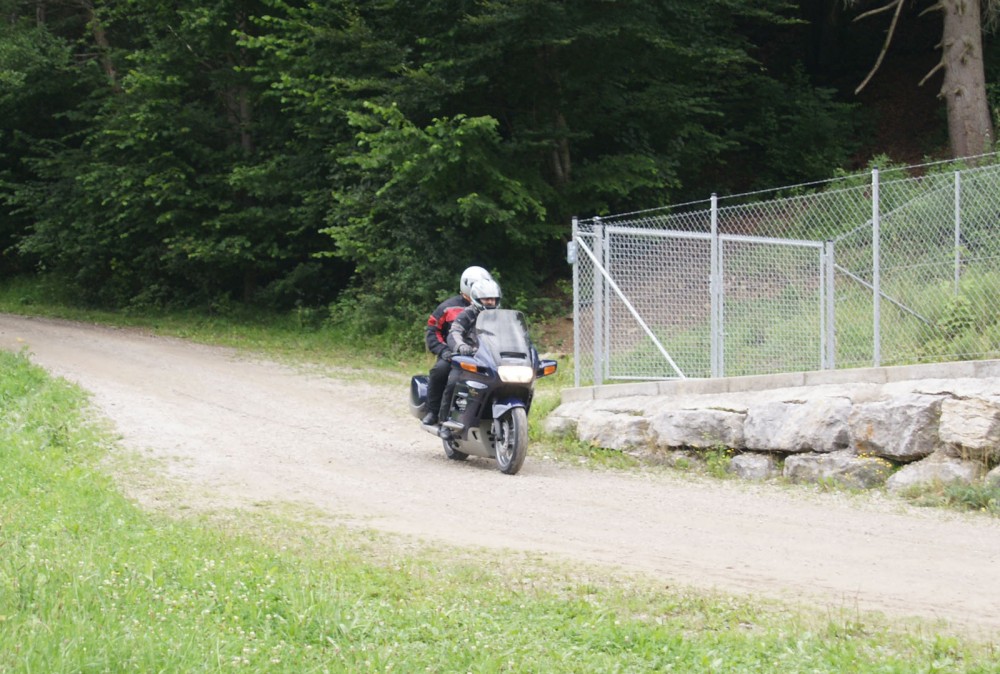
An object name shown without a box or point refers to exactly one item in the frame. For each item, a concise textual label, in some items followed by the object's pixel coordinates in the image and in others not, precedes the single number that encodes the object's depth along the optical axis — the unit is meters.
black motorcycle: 11.41
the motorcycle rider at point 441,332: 12.09
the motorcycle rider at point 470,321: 11.89
